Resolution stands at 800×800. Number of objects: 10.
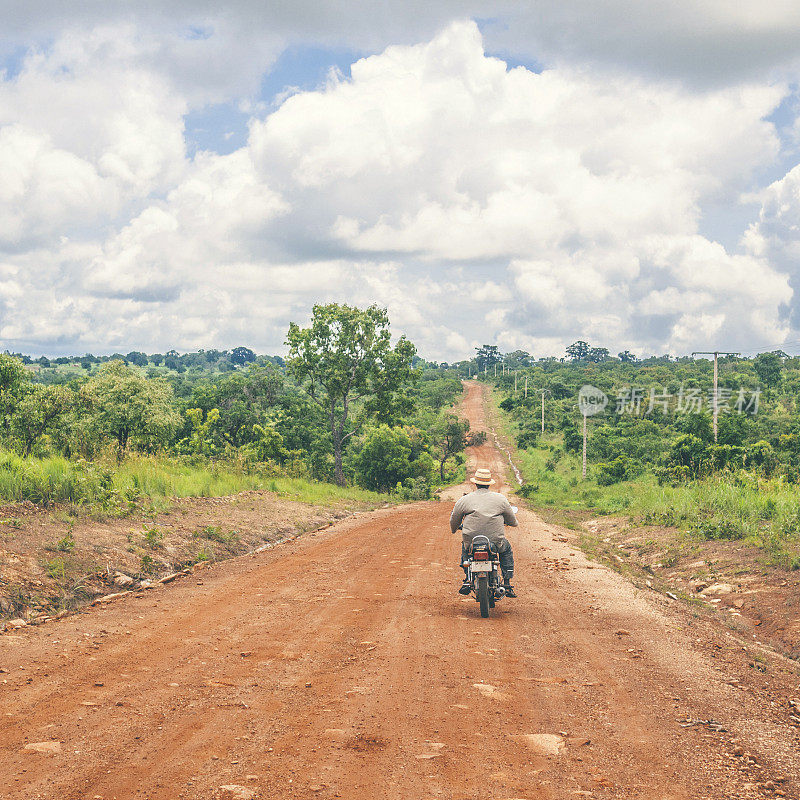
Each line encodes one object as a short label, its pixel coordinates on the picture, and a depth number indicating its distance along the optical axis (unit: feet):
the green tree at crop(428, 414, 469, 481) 195.31
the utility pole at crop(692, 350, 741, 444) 118.42
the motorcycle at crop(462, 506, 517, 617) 29.60
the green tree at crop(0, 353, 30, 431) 89.30
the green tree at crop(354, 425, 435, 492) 131.34
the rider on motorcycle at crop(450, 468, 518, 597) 32.42
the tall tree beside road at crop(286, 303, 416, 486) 124.47
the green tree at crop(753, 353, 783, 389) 237.35
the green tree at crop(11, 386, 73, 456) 92.48
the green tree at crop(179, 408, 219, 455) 112.88
